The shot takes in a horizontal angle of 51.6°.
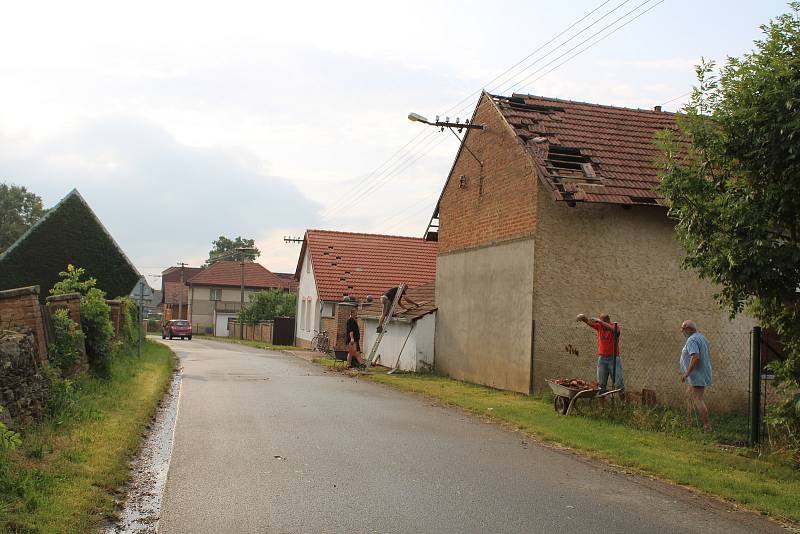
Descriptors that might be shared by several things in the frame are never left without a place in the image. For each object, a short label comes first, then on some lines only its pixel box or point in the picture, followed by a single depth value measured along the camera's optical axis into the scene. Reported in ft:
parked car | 196.85
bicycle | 114.59
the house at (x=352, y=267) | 132.16
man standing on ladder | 79.83
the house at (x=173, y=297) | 335.42
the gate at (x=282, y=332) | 160.45
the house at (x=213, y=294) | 278.05
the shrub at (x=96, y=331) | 52.21
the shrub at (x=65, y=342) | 43.68
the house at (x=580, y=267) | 57.52
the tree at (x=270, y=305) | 180.96
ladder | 78.33
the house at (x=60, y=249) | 74.64
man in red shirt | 46.06
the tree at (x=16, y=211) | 250.37
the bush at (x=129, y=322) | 79.72
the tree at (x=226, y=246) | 469.69
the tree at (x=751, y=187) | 30.30
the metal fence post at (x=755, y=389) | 35.83
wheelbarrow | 43.37
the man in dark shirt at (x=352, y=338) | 79.92
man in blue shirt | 41.68
